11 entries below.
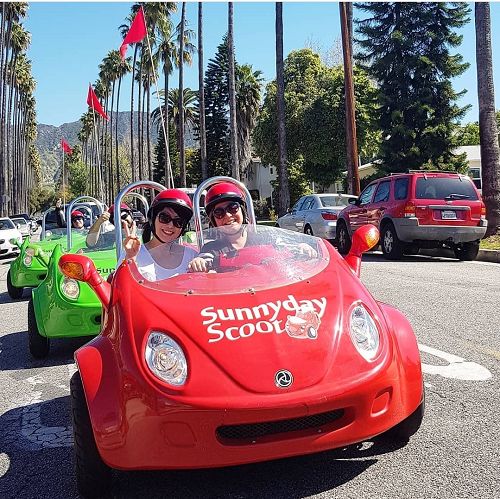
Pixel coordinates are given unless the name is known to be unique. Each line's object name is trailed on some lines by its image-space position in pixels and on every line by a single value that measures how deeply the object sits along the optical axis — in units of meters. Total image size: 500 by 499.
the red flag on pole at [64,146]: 63.67
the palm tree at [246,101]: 63.44
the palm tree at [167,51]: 50.76
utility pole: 21.80
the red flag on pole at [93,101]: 39.91
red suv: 13.23
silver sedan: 17.17
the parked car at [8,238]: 22.41
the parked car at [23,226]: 29.21
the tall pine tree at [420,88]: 29.44
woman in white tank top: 3.84
